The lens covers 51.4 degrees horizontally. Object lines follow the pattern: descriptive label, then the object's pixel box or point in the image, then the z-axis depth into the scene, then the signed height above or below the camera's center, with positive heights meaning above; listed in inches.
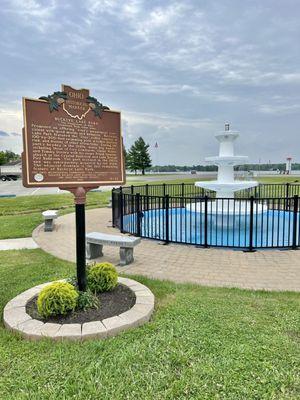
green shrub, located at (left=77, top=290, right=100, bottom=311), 159.9 -68.5
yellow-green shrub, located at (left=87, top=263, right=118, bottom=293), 179.9 -63.6
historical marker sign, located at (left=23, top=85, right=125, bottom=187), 149.6 +14.1
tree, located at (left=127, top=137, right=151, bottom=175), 3078.2 +137.5
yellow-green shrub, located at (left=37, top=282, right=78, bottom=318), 148.9 -63.1
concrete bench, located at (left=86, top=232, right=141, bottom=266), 255.0 -62.0
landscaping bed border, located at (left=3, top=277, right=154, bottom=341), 135.2 -70.9
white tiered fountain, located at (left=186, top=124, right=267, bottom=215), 465.7 -5.2
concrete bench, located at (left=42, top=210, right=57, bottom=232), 396.0 -65.0
